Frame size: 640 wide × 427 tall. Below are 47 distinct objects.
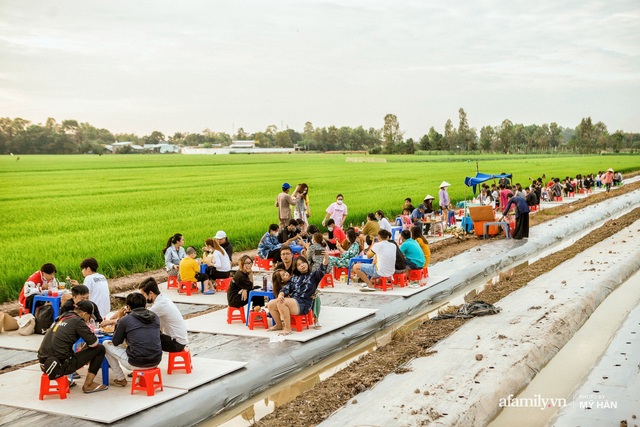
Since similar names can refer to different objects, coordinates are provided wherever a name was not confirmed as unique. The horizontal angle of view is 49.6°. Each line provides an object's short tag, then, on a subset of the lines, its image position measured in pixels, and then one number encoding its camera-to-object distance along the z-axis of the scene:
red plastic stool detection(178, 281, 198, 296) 14.88
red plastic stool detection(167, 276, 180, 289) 15.61
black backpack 11.87
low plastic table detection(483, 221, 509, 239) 23.42
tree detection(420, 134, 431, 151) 179.88
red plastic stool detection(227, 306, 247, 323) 12.20
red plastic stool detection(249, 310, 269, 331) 11.73
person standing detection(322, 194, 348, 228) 21.38
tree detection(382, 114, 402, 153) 171.62
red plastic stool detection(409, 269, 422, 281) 15.41
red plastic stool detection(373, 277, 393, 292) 14.70
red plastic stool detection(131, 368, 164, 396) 8.47
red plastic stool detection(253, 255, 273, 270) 17.48
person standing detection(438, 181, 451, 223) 25.69
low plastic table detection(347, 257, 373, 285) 15.37
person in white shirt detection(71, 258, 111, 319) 10.90
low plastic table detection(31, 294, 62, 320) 12.02
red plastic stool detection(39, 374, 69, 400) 8.51
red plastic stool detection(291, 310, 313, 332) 11.33
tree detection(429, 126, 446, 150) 179.88
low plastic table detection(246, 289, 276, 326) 12.06
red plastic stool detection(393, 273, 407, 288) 15.07
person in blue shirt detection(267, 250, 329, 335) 11.26
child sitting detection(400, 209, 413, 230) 21.70
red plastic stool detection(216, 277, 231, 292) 15.33
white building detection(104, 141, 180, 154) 179.64
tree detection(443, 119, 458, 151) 189.81
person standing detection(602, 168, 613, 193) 44.58
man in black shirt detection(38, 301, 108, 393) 8.41
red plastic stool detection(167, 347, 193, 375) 9.30
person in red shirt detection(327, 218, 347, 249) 17.11
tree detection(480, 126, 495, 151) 195.12
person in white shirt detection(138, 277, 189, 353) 9.23
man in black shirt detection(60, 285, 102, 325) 9.41
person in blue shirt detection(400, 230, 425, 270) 15.20
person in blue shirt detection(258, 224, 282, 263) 17.34
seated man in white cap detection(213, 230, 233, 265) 15.44
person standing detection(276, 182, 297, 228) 20.17
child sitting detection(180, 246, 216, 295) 14.70
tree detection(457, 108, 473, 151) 192.12
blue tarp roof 27.56
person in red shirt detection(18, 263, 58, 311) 12.34
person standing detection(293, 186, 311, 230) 20.60
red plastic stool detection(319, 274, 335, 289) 15.31
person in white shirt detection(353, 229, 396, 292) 14.53
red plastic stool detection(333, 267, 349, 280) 16.20
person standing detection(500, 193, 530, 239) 22.59
